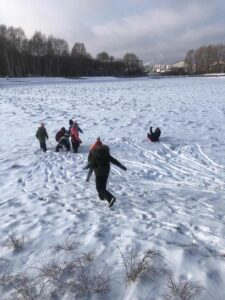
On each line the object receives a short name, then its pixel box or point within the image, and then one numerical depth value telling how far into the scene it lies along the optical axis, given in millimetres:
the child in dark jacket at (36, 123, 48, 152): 9241
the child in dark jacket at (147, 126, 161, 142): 10066
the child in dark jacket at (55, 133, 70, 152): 9201
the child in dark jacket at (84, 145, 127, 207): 5217
